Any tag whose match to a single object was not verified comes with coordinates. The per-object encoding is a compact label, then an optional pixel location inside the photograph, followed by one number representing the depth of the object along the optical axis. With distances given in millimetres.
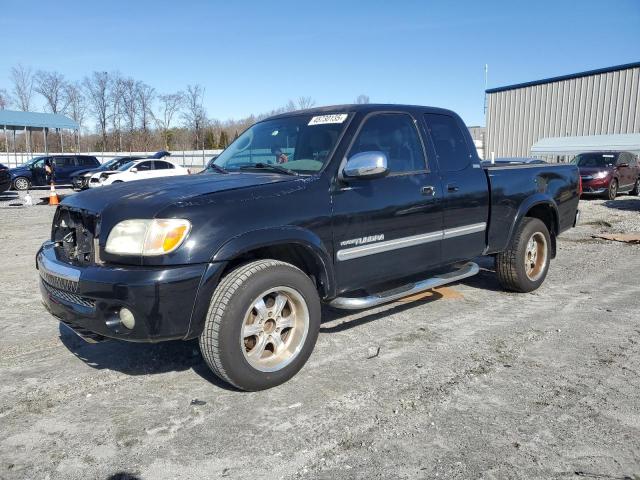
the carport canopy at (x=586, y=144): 24423
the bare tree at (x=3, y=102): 58688
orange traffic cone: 16598
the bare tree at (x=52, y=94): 59094
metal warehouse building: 26828
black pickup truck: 3062
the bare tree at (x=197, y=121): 62719
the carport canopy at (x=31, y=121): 35922
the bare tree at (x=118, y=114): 60188
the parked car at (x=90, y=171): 22625
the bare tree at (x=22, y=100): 58531
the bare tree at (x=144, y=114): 61250
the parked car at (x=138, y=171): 20641
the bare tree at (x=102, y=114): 60094
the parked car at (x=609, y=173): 16984
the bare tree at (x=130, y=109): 60678
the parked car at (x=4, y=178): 16875
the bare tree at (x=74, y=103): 59625
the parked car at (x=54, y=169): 23453
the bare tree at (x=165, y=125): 63219
